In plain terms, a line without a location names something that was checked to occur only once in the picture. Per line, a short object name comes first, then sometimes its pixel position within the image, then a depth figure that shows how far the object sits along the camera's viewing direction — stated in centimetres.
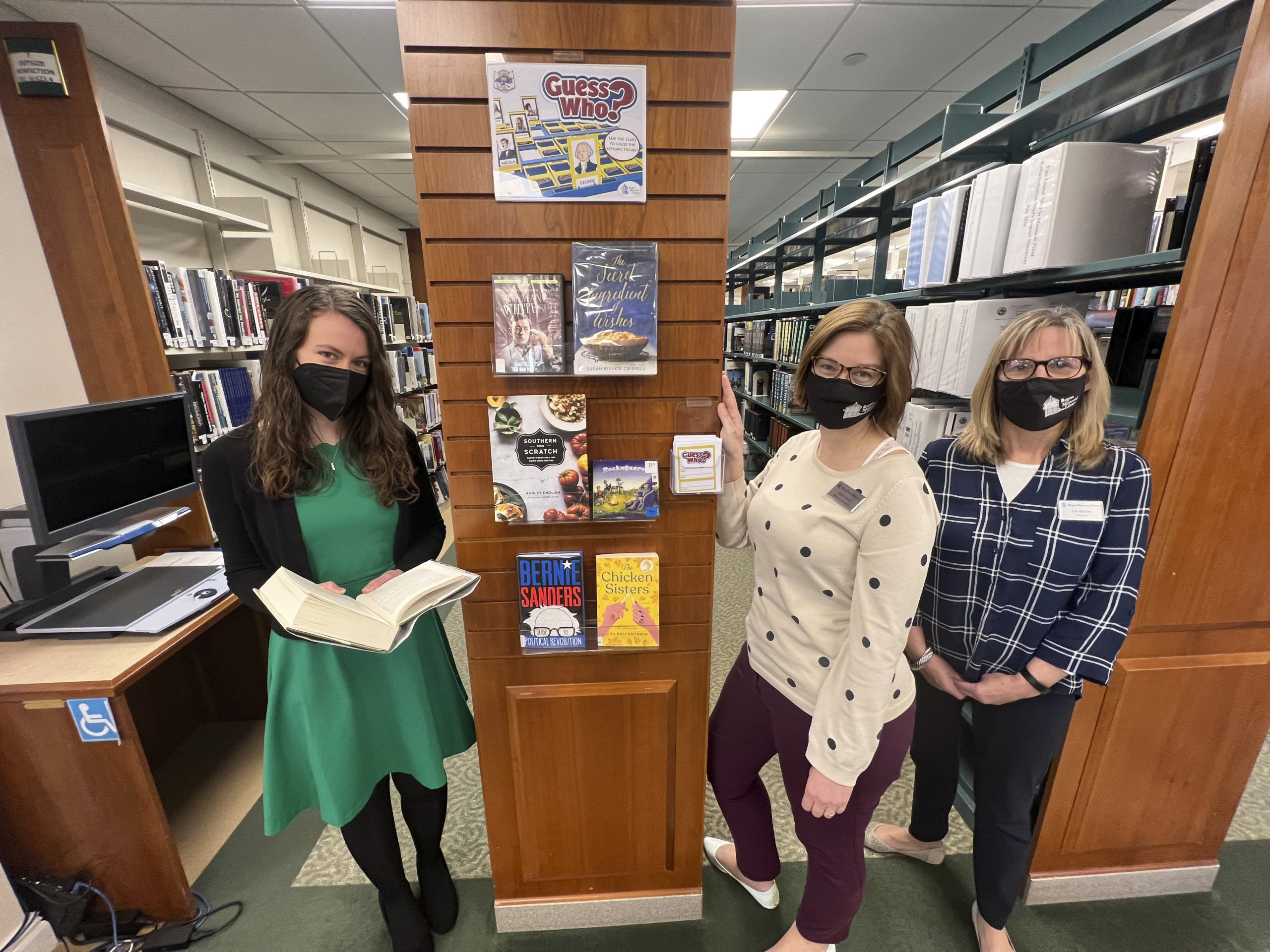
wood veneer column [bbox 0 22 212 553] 179
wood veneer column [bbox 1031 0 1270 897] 113
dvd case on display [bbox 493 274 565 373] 104
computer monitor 155
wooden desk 138
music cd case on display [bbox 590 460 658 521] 115
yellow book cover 121
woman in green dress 116
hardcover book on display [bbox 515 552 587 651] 119
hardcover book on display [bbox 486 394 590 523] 110
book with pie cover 104
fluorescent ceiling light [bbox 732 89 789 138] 391
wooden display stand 99
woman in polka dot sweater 100
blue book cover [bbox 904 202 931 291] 228
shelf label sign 174
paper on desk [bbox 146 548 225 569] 204
